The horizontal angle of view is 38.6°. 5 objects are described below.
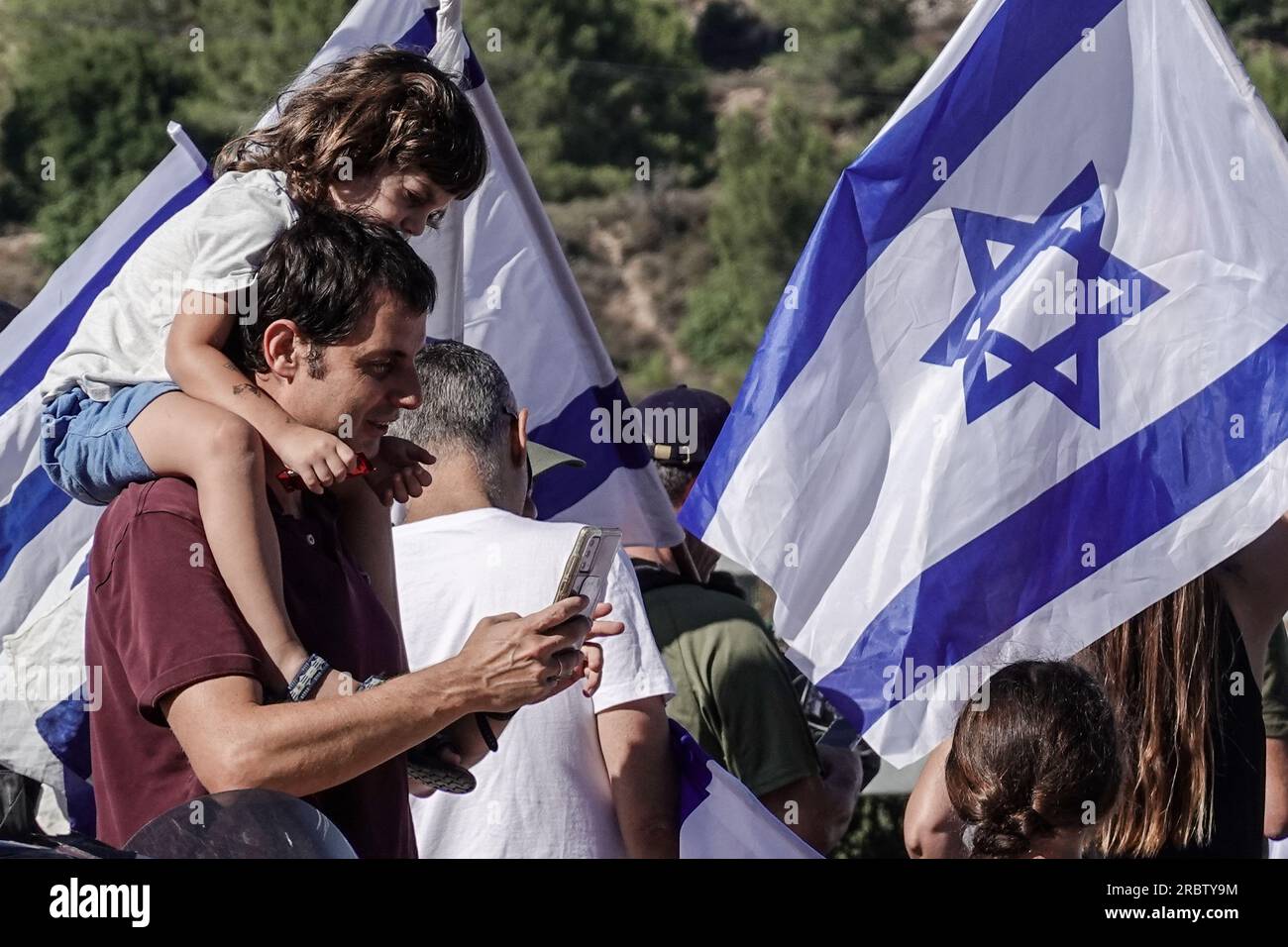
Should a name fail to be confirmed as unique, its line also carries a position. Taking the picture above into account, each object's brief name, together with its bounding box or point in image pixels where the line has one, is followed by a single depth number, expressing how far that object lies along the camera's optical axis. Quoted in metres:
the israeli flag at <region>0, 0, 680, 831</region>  3.77
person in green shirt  3.62
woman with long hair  3.02
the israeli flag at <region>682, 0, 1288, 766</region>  3.48
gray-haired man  2.98
